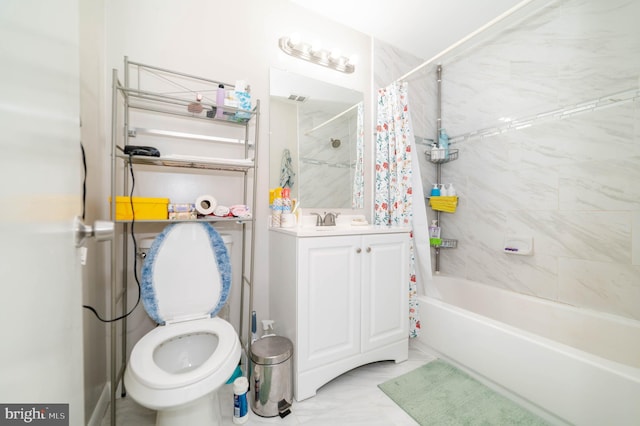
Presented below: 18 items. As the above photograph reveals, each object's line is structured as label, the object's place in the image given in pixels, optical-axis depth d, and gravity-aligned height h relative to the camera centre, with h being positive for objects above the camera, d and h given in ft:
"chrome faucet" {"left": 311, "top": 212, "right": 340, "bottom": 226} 6.17 -0.18
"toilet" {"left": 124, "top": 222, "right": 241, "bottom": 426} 3.11 -1.90
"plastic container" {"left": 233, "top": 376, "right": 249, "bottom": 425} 4.17 -3.18
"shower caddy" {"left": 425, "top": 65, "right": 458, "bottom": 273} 8.38 +1.88
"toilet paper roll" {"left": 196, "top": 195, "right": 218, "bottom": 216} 4.45 +0.11
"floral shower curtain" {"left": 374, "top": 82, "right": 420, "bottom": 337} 6.41 +1.24
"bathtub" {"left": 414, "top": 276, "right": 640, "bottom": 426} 3.59 -2.52
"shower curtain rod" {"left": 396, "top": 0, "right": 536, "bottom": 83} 4.49 +3.72
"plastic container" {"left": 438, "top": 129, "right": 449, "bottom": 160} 8.08 +2.31
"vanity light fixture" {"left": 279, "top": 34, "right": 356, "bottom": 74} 6.04 +4.02
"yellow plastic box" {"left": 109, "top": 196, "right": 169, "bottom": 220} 3.90 +0.04
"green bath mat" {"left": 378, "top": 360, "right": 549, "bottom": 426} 4.25 -3.45
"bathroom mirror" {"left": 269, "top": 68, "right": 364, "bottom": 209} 6.05 +1.84
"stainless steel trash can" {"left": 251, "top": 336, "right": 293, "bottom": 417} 4.36 -2.96
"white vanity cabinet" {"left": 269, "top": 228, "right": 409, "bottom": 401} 4.63 -1.76
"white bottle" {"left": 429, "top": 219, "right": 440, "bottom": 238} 8.20 -0.53
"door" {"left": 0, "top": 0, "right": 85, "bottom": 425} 0.92 +0.01
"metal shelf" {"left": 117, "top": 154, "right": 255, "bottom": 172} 4.06 +0.88
